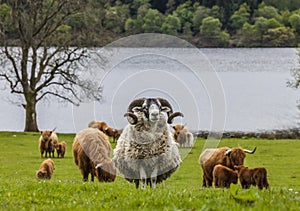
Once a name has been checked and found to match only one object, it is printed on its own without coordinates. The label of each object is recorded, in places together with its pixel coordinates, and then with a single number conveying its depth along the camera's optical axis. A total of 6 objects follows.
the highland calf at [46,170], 18.89
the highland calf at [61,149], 26.88
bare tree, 37.06
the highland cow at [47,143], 26.43
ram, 11.86
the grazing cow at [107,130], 31.19
